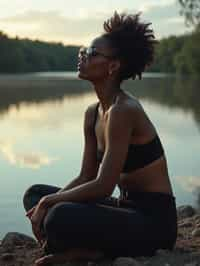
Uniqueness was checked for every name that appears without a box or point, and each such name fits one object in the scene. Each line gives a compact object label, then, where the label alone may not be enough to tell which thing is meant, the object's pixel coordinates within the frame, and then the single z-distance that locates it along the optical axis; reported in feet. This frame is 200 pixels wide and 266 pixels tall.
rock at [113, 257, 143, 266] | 12.05
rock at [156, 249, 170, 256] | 12.59
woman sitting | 12.07
